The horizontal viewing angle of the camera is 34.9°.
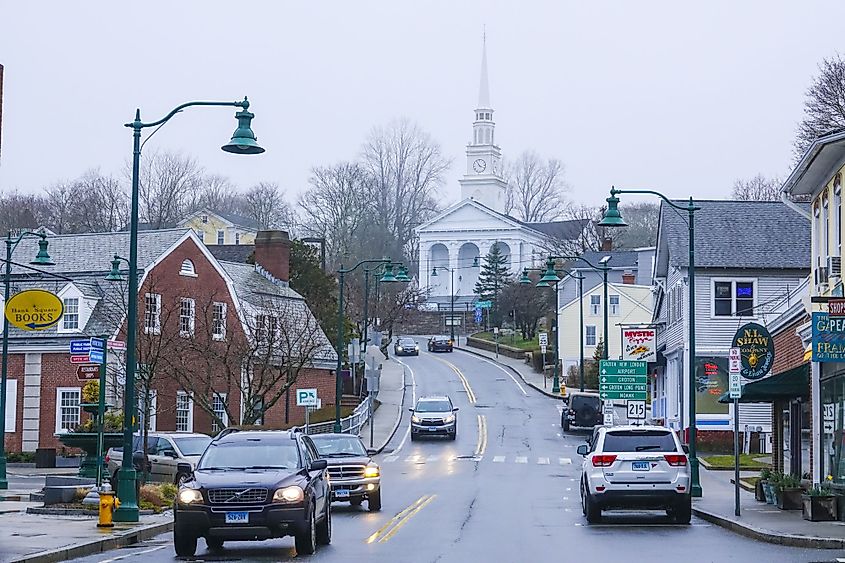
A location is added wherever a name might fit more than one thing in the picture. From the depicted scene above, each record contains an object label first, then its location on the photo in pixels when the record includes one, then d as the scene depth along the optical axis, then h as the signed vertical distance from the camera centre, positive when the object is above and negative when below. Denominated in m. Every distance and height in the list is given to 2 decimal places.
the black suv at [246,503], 18.86 -1.52
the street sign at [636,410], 43.03 -0.29
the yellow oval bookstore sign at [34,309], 26.28 +1.62
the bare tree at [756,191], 104.25 +17.11
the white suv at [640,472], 25.23 -1.34
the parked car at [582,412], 63.53 -0.56
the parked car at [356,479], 28.92 -1.77
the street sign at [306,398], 48.41 -0.07
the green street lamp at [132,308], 24.20 +1.60
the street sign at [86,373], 31.34 +0.46
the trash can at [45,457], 48.84 -2.35
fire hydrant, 23.52 -2.03
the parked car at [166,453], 34.91 -1.56
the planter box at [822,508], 24.56 -1.91
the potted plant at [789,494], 27.94 -1.89
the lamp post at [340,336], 49.87 +2.44
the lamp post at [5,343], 36.62 +1.33
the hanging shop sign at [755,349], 27.22 +1.10
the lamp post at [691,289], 33.06 +2.81
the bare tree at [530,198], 157.00 +23.61
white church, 135.38 +15.84
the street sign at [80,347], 27.41 +0.95
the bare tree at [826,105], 57.12 +12.84
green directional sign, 46.88 +0.75
